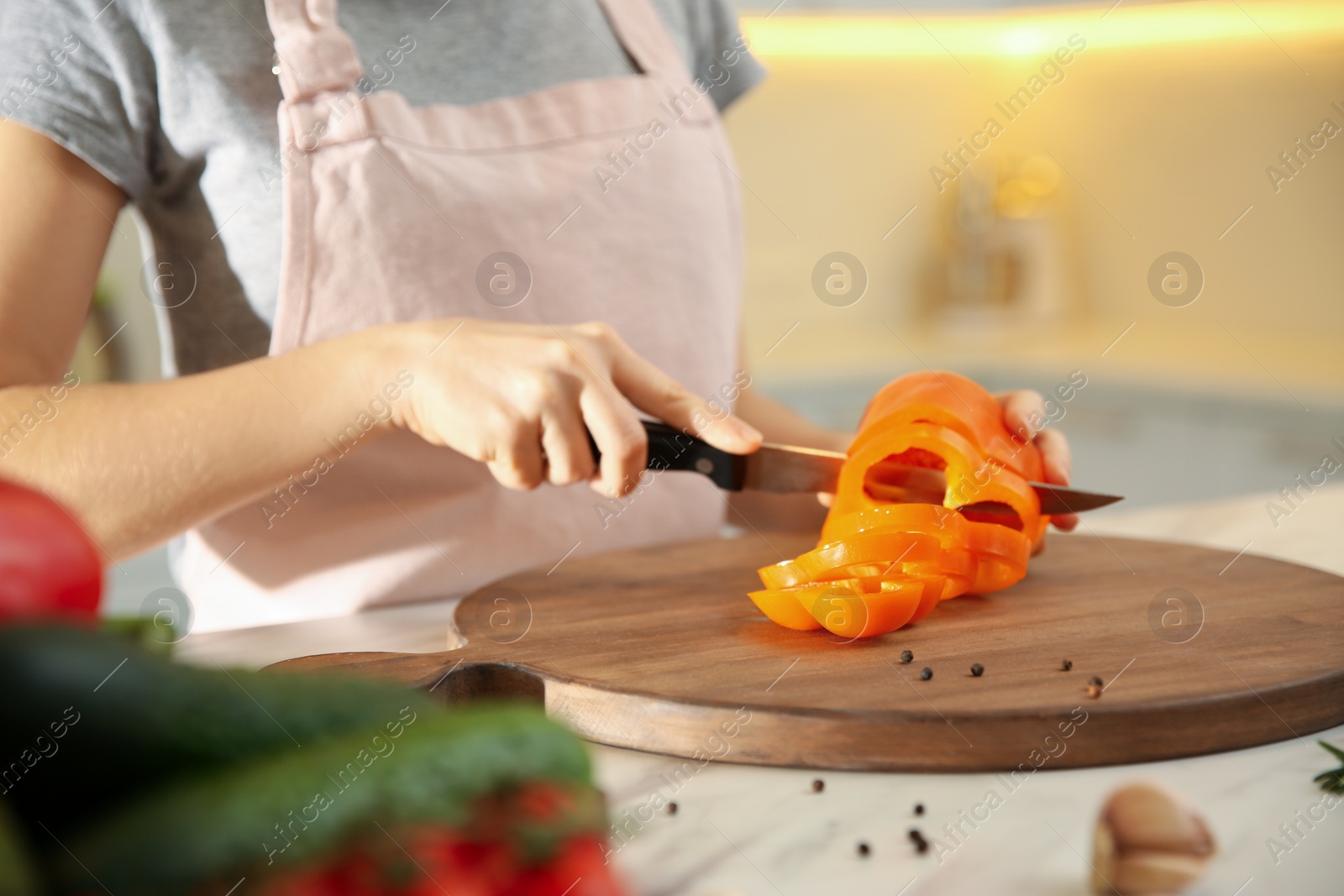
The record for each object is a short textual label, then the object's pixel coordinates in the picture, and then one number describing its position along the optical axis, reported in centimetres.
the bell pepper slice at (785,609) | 86
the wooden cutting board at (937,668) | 69
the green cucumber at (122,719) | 27
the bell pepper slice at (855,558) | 88
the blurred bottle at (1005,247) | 359
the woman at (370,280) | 95
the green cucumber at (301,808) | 26
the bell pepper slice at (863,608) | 82
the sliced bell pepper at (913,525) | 85
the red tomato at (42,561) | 30
